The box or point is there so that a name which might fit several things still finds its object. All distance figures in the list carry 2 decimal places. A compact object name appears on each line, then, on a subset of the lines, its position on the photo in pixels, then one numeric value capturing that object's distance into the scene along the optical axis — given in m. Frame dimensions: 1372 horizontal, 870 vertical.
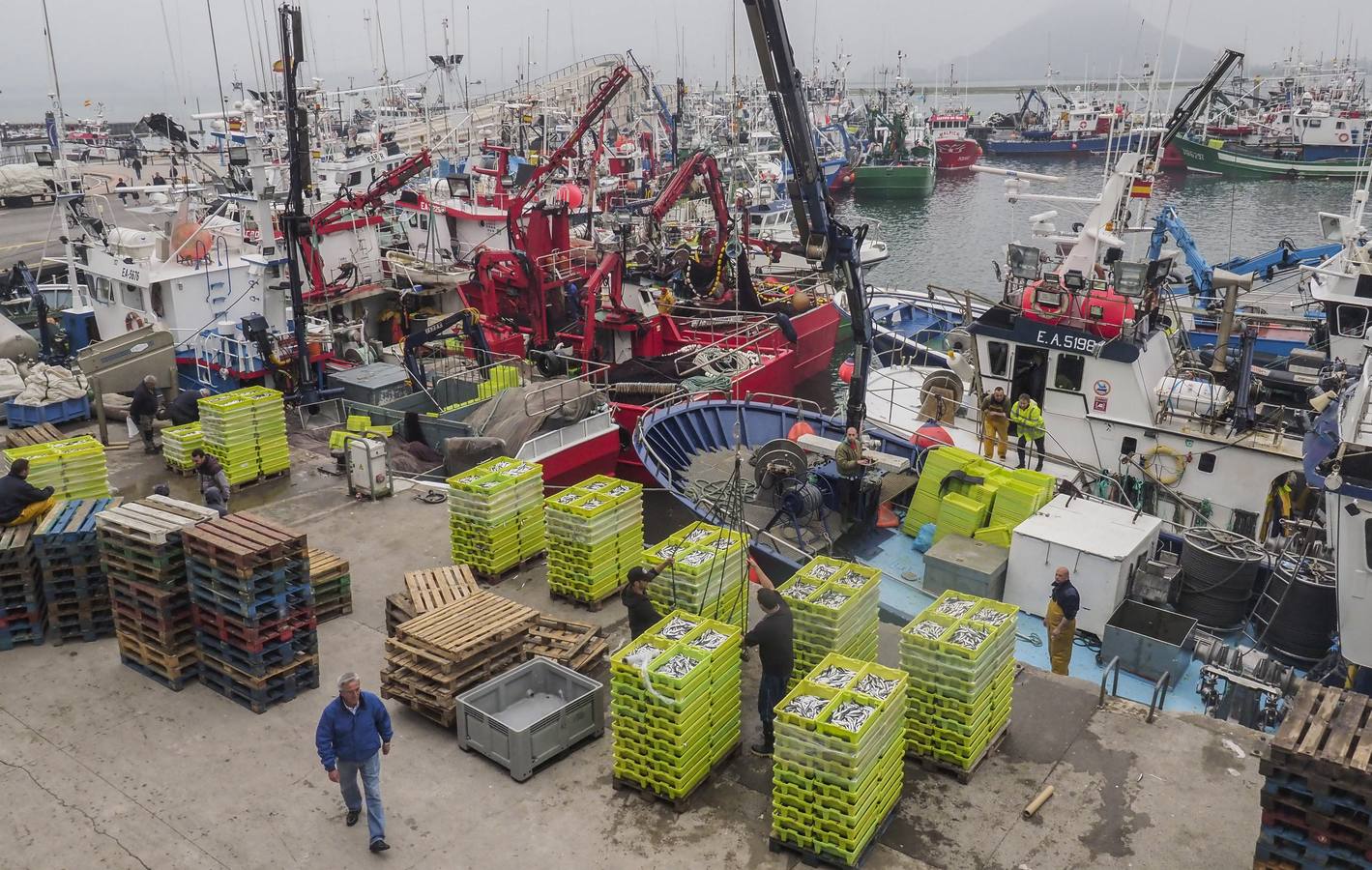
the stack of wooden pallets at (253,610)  8.87
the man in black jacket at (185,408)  15.24
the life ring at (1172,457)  14.31
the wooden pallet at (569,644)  9.51
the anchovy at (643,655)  7.94
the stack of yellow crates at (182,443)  14.63
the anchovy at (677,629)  8.46
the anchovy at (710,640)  8.18
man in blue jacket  7.29
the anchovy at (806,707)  7.20
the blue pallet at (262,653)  9.12
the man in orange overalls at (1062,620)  10.41
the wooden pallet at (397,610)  10.36
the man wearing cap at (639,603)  9.00
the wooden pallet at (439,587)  10.39
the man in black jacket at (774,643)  8.21
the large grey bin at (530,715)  8.30
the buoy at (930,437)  15.80
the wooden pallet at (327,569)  10.79
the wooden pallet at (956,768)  8.14
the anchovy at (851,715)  7.00
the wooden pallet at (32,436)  14.52
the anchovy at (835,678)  7.68
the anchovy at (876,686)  7.48
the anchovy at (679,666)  7.73
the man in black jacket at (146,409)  15.59
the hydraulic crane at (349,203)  21.31
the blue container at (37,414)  16.56
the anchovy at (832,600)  8.79
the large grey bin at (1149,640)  10.93
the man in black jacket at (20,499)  10.31
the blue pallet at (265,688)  9.16
